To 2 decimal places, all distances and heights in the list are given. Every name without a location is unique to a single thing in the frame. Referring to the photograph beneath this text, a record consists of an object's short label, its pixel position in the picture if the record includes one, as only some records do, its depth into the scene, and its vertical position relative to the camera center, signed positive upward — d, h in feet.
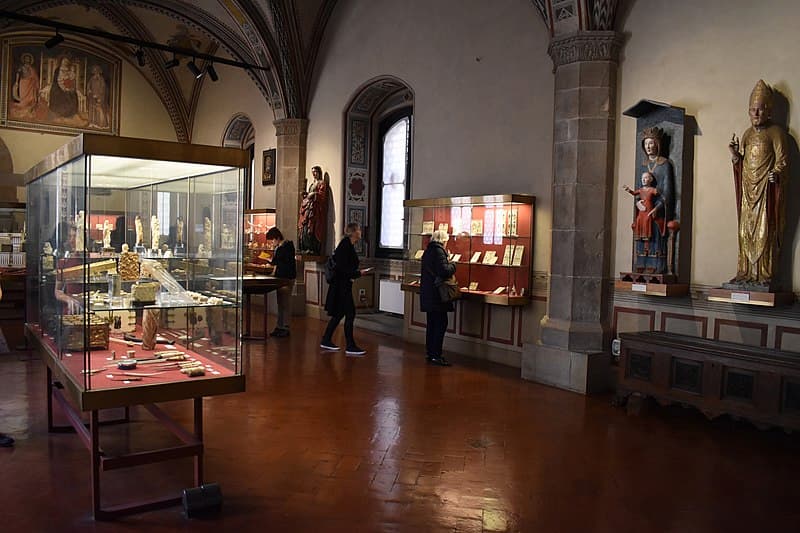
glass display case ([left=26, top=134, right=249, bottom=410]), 12.41 -0.46
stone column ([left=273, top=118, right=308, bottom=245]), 43.70 +5.22
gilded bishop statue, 19.11 +1.98
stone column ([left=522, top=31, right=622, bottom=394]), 23.88 +1.99
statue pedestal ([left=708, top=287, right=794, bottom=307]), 19.02 -1.14
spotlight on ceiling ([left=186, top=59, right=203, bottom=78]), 40.07 +10.66
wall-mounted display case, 27.63 +0.59
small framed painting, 47.34 +5.76
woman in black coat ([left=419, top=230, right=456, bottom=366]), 27.63 -1.84
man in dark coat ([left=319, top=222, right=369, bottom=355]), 29.66 -1.51
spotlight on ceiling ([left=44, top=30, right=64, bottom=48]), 37.42 +11.43
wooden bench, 17.84 -3.43
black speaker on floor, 12.76 -4.82
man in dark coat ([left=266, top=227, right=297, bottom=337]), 34.25 -1.17
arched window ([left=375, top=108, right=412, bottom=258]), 39.86 +4.36
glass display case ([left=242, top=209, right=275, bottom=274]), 45.01 +0.76
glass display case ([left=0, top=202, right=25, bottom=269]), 31.68 +0.47
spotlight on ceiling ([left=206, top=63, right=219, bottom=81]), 40.68 +10.75
